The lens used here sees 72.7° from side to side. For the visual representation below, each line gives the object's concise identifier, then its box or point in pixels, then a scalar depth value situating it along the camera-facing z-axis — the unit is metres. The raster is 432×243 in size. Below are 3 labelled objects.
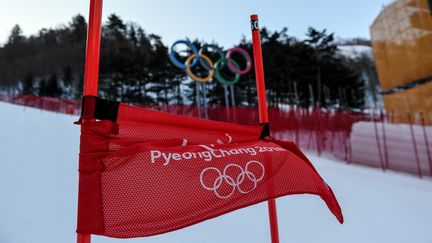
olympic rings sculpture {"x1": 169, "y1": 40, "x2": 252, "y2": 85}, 12.89
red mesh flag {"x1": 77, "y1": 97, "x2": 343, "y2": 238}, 1.24
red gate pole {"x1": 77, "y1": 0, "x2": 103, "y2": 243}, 1.31
